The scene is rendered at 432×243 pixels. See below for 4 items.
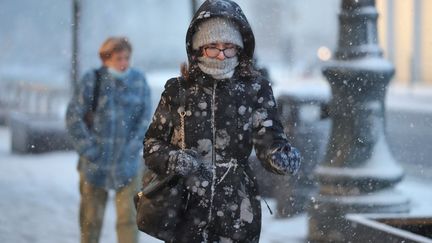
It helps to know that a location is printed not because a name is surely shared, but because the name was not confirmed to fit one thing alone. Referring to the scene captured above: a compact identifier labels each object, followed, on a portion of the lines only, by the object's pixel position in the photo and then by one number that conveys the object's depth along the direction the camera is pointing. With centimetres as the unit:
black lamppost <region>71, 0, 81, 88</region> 2231
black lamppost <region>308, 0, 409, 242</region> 1351
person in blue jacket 1167
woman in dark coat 718
